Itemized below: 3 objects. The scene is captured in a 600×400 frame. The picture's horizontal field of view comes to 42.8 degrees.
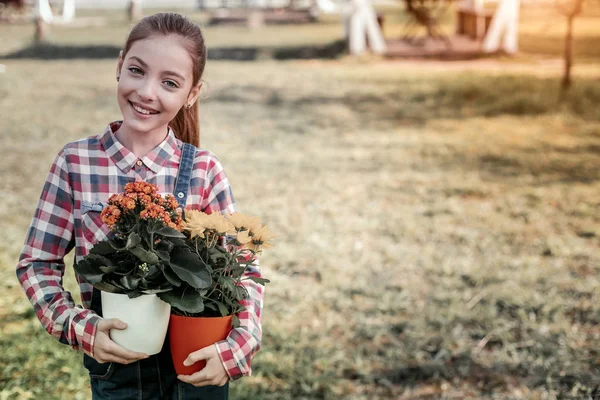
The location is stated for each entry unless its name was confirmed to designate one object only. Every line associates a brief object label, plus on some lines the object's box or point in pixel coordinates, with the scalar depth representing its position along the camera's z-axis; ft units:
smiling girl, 5.36
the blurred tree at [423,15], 47.64
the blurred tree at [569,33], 33.19
